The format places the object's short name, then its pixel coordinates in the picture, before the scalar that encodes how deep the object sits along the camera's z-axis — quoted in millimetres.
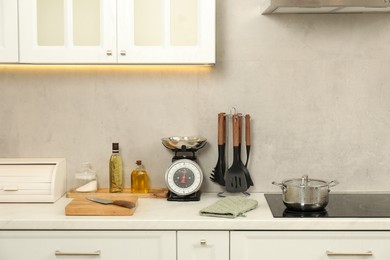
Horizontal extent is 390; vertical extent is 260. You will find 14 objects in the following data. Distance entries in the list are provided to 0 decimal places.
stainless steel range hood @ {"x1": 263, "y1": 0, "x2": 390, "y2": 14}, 2660
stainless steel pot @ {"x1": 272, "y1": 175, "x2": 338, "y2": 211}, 2707
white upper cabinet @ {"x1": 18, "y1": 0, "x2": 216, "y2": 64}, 2879
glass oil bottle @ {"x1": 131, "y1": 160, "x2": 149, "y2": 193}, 3146
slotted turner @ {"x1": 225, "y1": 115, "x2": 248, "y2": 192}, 3104
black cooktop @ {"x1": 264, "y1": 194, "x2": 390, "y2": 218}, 2671
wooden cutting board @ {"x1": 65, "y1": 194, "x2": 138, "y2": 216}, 2670
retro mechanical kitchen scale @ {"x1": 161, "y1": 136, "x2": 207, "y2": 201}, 2967
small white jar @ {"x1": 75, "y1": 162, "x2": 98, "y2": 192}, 3150
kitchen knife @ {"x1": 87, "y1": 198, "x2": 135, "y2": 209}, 2713
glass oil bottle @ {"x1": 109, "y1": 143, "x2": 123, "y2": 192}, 3135
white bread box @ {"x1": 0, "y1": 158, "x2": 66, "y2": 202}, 2951
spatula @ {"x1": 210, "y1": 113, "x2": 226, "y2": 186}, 3109
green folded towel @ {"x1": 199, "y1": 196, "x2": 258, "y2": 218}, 2646
